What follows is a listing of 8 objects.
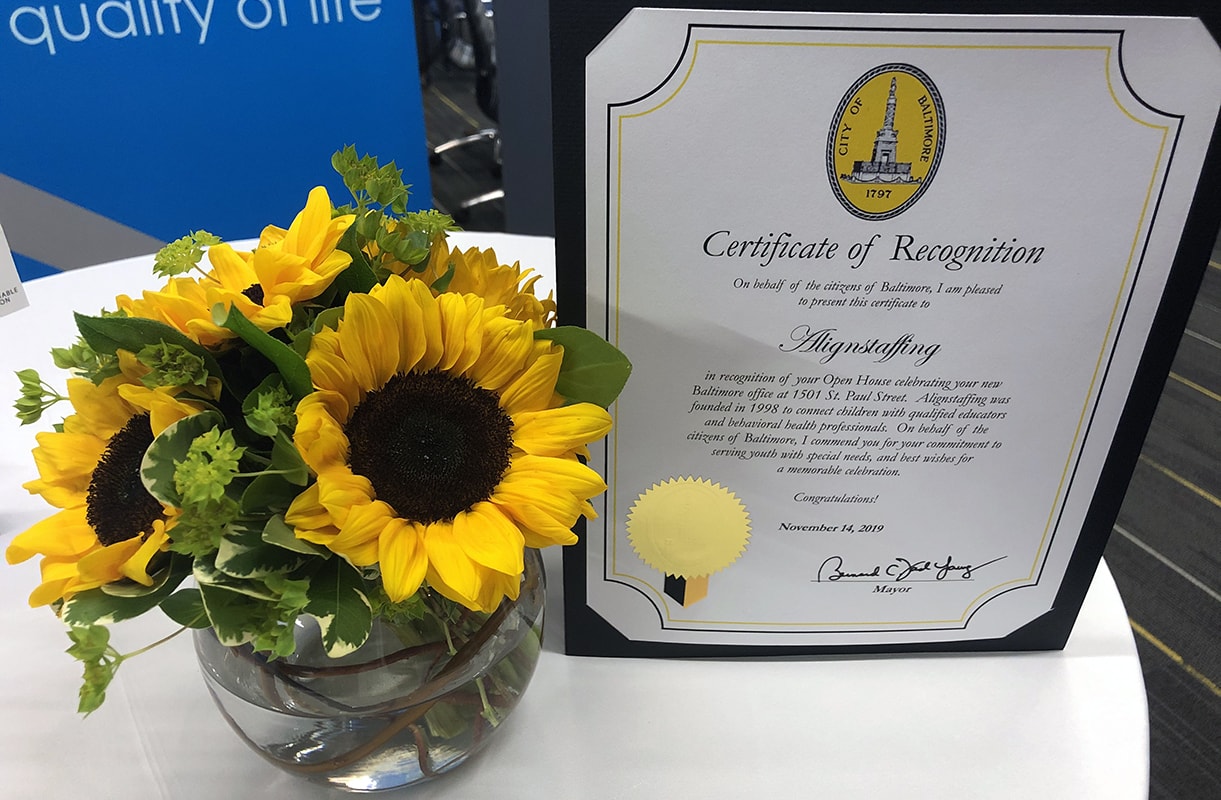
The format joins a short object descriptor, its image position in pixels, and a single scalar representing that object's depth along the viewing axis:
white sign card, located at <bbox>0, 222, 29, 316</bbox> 0.70
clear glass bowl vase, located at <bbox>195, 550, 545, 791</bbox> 0.43
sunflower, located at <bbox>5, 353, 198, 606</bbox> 0.36
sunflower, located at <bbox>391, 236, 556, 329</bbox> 0.45
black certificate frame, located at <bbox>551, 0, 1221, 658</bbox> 0.39
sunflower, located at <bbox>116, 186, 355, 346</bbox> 0.38
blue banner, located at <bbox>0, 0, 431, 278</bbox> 1.61
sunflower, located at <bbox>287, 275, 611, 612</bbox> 0.36
